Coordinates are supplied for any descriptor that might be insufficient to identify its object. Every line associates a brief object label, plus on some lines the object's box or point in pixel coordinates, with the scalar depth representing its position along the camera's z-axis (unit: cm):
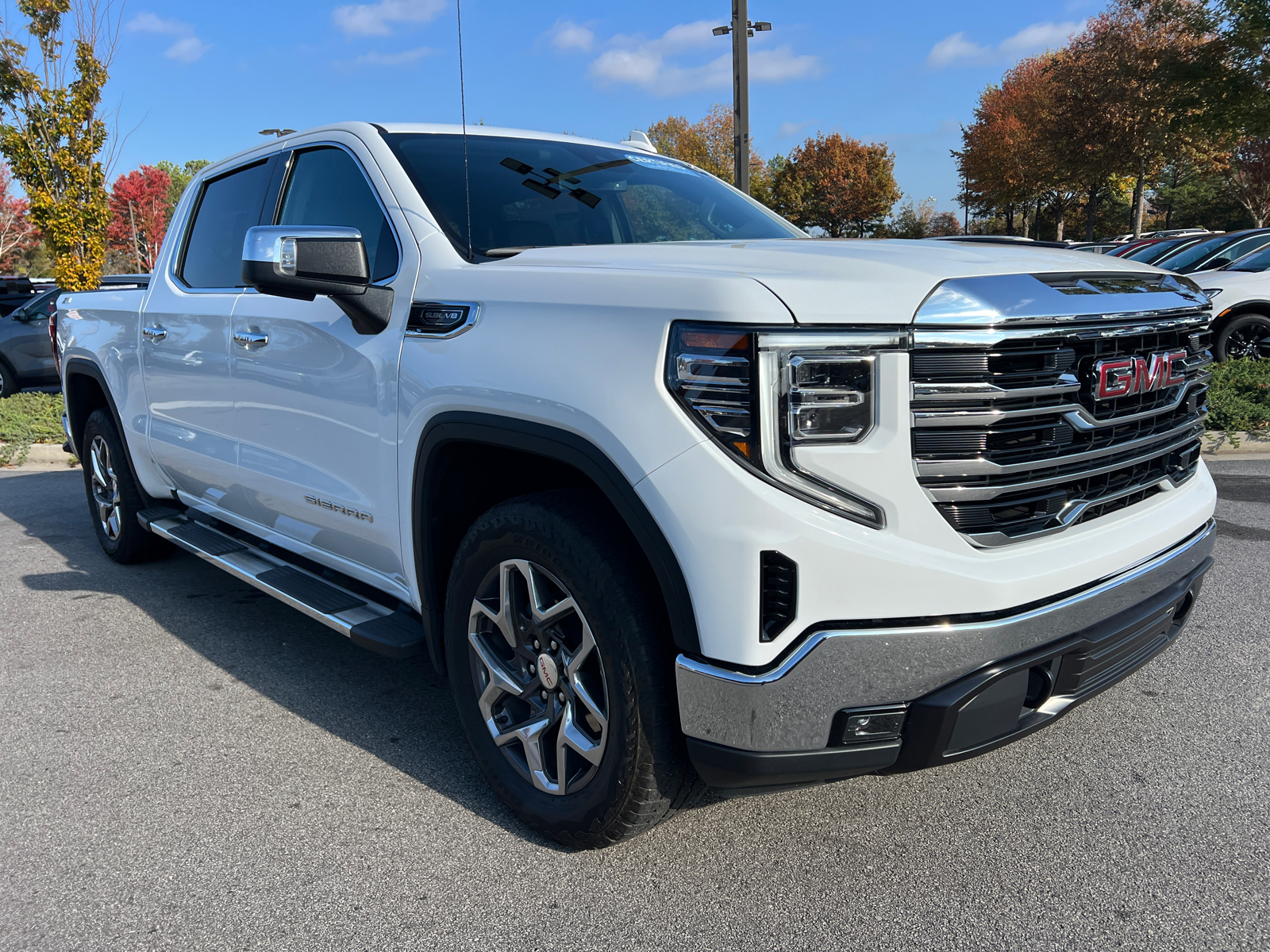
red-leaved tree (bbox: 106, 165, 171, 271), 6316
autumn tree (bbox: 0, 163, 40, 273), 4291
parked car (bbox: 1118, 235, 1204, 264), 1170
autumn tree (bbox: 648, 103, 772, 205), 4566
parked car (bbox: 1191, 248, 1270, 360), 972
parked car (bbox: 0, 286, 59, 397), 1345
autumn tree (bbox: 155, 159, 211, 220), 7544
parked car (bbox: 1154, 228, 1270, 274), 1038
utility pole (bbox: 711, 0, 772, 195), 1216
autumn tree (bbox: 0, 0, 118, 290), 1437
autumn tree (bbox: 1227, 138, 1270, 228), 3719
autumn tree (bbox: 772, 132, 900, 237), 5091
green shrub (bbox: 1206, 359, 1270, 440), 775
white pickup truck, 194
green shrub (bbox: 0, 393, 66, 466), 896
